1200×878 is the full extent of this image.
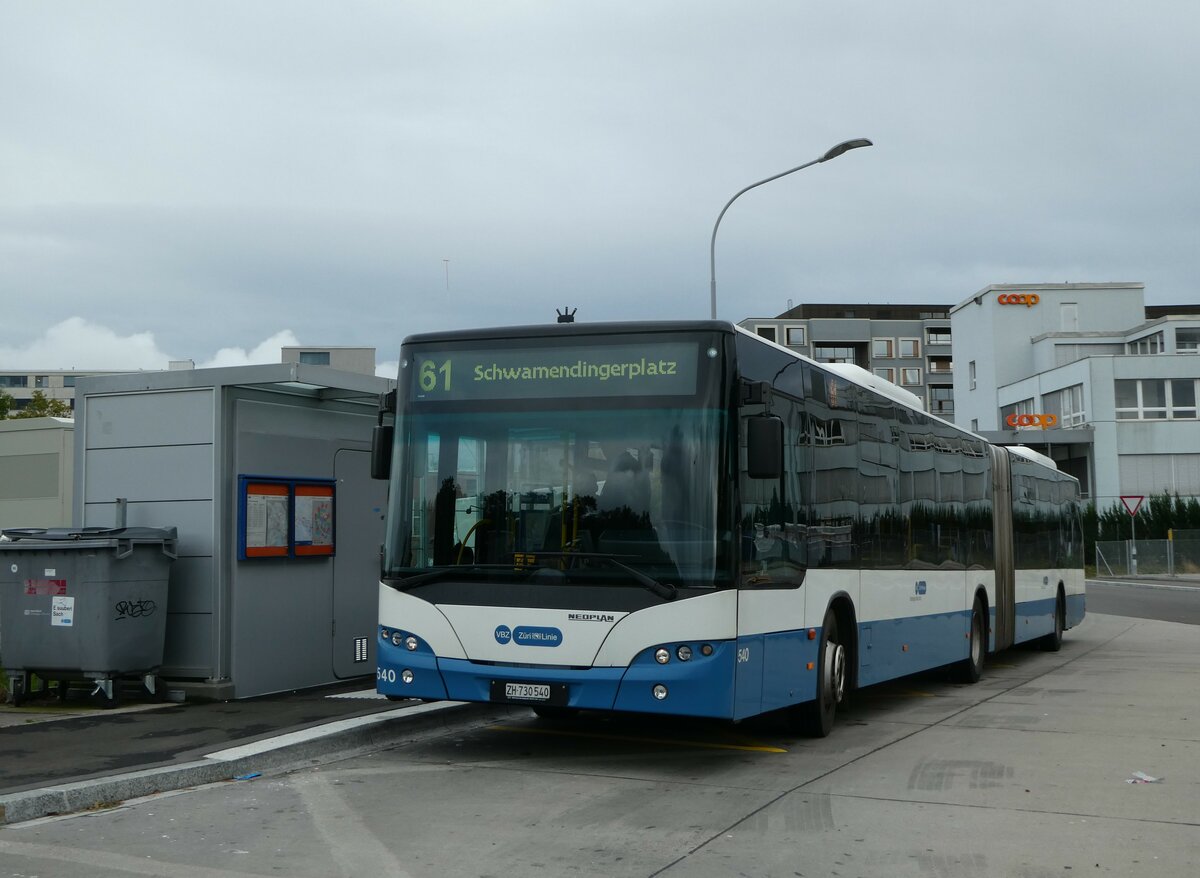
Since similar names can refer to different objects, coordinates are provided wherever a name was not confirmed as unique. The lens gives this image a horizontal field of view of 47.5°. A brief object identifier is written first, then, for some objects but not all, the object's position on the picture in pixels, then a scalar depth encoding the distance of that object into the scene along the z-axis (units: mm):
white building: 65688
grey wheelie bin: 11109
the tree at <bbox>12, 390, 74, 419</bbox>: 55094
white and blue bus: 8828
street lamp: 21625
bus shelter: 11906
